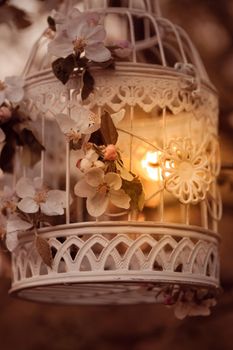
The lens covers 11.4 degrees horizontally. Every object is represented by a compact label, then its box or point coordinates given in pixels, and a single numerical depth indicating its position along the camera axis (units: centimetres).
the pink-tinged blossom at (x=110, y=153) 88
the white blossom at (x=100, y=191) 88
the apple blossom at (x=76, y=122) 89
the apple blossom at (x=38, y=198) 91
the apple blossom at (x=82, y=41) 90
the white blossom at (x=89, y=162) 88
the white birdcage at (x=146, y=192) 89
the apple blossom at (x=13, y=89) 94
